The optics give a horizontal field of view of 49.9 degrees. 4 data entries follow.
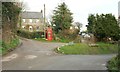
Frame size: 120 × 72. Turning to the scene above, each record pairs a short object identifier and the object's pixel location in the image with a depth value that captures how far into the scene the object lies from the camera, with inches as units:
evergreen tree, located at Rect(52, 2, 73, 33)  1113.7
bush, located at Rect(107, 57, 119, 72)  258.8
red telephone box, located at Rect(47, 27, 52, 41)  928.7
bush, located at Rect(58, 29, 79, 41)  1001.0
